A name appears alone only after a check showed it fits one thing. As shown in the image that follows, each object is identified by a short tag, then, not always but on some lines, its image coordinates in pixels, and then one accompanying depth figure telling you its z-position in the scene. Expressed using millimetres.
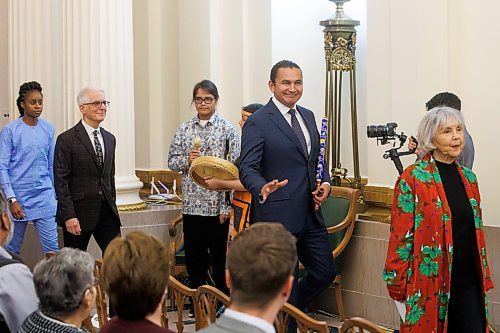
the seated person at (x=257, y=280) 2627
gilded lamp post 7652
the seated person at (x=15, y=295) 3654
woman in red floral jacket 4426
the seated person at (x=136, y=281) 2904
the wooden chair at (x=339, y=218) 6848
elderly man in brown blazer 6320
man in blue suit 5438
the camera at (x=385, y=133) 5714
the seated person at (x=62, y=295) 3154
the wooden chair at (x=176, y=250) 7634
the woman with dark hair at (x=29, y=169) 7070
